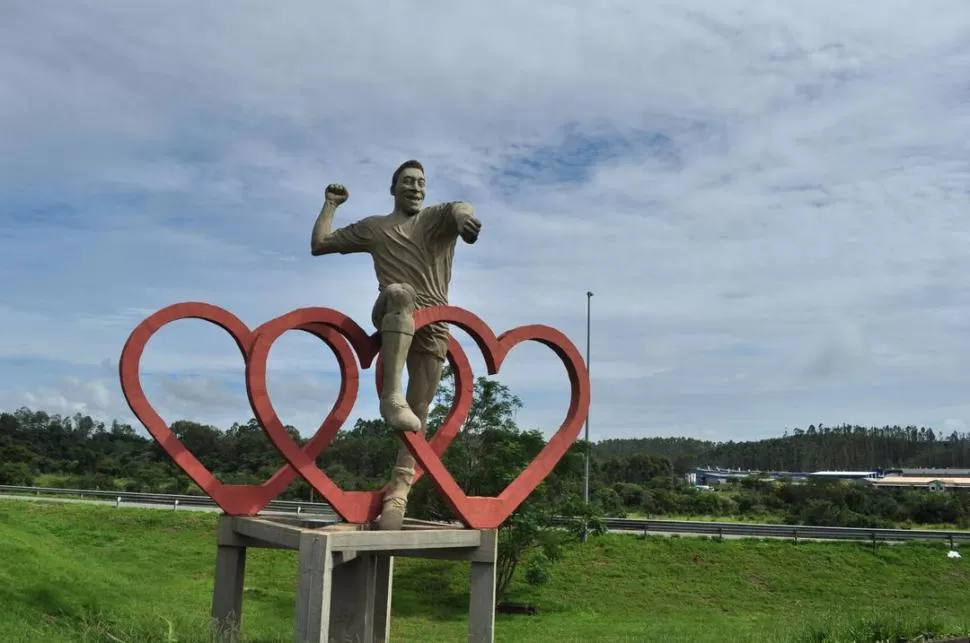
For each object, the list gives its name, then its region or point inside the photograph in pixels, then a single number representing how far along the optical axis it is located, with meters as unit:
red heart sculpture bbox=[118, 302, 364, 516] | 10.09
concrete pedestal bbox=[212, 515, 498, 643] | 9.55
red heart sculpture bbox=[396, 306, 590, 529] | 10.25
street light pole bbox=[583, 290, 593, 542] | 24.88
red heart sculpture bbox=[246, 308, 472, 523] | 9.92
